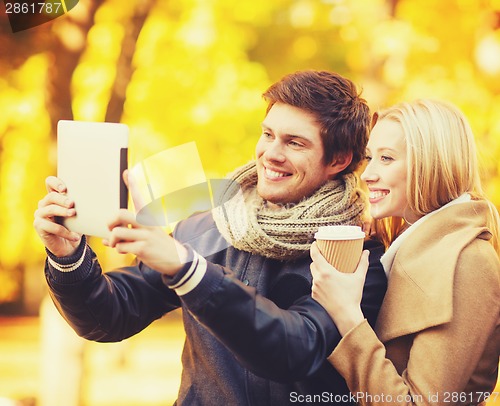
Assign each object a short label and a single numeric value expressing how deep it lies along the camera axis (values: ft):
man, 7.29
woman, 7.26
